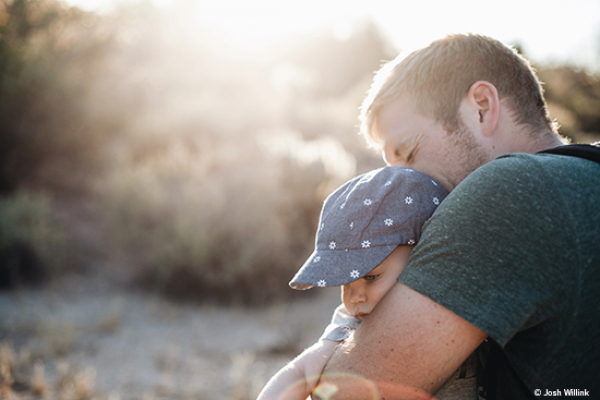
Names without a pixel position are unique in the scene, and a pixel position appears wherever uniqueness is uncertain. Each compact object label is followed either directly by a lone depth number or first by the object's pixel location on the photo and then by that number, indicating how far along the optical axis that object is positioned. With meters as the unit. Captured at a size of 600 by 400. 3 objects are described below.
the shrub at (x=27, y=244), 4.45
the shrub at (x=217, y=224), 4.68
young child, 0.64
